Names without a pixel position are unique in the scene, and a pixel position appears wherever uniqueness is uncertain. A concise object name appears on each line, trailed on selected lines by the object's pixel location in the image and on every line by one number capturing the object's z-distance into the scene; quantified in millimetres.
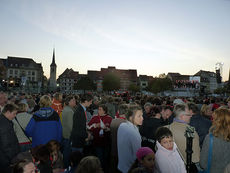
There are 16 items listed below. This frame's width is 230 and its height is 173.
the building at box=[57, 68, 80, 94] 100938
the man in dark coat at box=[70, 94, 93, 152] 4436
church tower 106500
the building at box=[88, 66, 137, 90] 102562
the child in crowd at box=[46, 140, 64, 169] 3587
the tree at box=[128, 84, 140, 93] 92250
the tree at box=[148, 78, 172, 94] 63750
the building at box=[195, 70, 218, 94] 102588
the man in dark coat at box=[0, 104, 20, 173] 3525
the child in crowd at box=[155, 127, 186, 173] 2646
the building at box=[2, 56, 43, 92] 89438
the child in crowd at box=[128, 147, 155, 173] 2861
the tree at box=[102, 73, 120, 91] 73188
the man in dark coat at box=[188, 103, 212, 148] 4367
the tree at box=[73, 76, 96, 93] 76650
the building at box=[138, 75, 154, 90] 106625
